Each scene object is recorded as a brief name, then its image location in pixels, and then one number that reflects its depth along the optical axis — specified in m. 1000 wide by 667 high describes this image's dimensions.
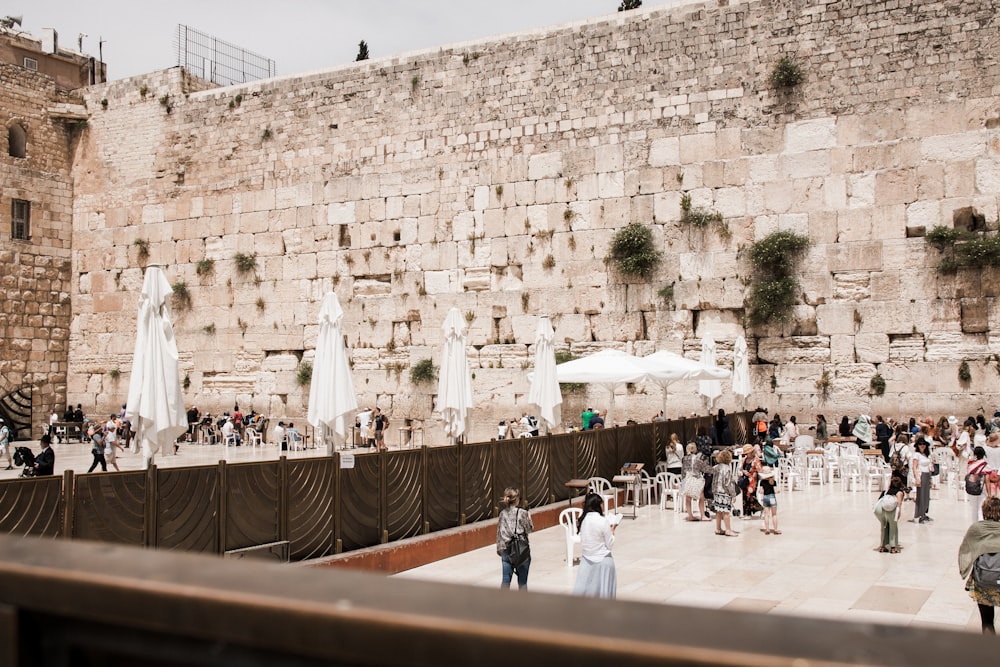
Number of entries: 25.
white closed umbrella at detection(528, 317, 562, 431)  13.47
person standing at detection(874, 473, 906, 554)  8.80
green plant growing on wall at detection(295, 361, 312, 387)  21.19
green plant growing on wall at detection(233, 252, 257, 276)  22.02
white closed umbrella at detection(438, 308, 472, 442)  12.94
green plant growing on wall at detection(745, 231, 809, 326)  17.47
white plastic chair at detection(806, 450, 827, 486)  14.39
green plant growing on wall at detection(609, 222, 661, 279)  18.47
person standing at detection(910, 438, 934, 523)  10.45
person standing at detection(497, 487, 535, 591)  7.25
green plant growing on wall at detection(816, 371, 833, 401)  17.12
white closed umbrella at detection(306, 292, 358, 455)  11.48
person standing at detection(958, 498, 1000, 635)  5.95
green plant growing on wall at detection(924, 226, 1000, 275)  16.16
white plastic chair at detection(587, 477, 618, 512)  11.60
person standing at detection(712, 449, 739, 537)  10.28
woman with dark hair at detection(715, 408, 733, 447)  15.60
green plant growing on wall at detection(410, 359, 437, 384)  20.03
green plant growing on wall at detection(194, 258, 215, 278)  22.45
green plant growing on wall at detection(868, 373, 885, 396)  16.72
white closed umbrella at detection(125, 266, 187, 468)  9.95
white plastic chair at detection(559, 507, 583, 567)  8.86
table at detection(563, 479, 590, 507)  11.11
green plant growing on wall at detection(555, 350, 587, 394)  18.89
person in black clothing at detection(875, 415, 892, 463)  14.60
